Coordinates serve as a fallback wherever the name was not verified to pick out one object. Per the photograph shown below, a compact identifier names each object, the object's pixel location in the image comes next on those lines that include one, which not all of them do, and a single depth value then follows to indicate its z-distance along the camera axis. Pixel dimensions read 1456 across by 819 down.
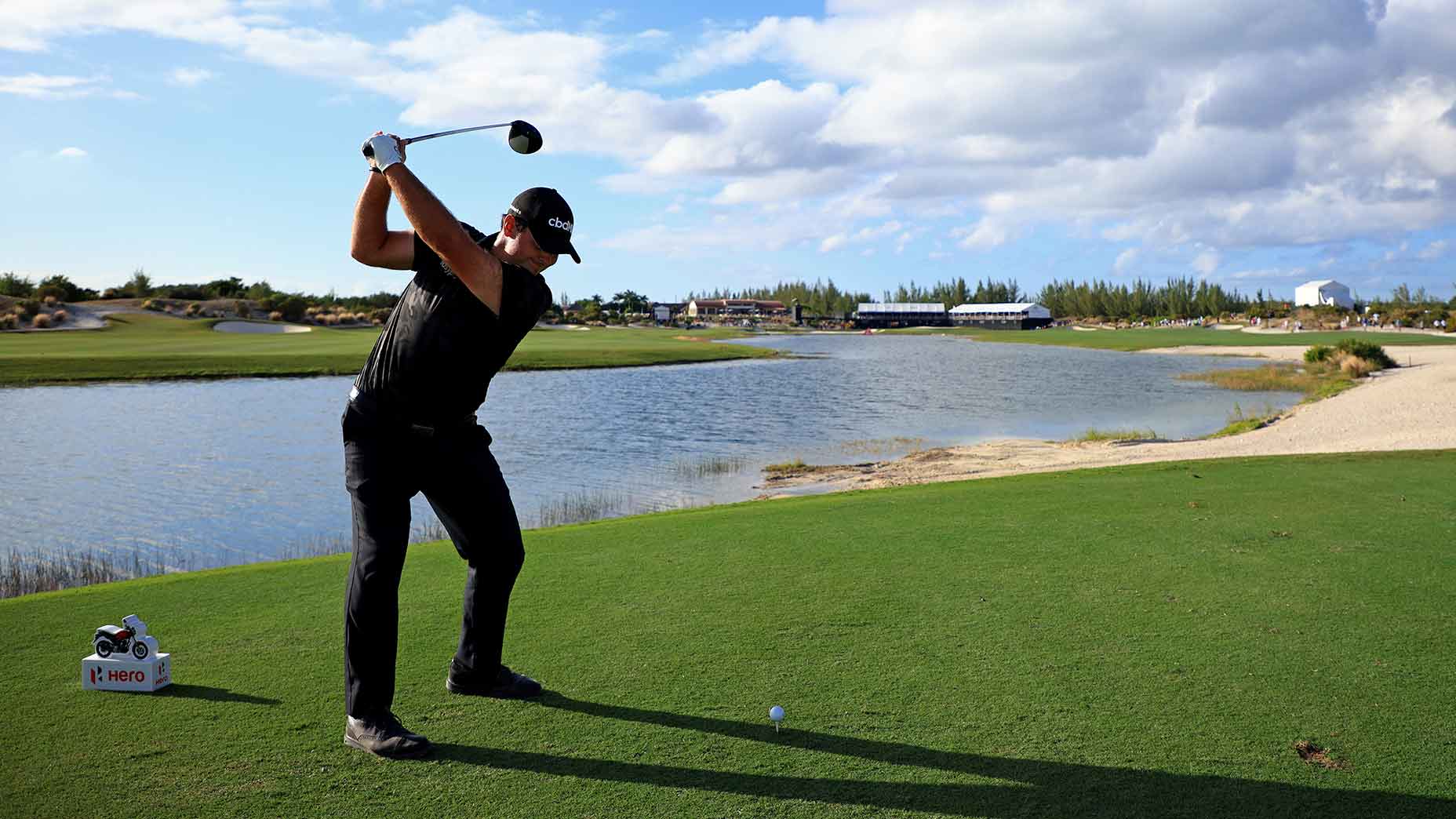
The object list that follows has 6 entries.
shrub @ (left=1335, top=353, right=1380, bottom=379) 41.44
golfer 4.20
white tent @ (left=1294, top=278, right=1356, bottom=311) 165.50
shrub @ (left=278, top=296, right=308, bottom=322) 79.94
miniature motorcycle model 4.74
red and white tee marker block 4.77
